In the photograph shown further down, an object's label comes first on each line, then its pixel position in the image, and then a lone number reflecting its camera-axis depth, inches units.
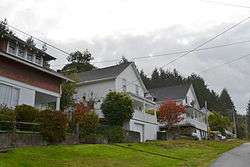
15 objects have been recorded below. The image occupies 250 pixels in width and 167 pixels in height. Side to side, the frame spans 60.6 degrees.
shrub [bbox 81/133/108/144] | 640.2
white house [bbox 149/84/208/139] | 1337.7
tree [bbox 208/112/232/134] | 1701.0
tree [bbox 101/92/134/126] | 868.6
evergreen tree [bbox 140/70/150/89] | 2435.7
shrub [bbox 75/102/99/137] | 673.0
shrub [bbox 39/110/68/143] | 510.8
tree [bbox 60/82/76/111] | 880.4
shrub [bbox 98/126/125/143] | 734.5
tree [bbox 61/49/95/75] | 1845.4
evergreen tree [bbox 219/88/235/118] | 2652.0
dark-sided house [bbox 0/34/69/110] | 581.1
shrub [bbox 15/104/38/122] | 537.9
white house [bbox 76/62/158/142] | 988.5
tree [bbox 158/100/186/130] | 1190.9
